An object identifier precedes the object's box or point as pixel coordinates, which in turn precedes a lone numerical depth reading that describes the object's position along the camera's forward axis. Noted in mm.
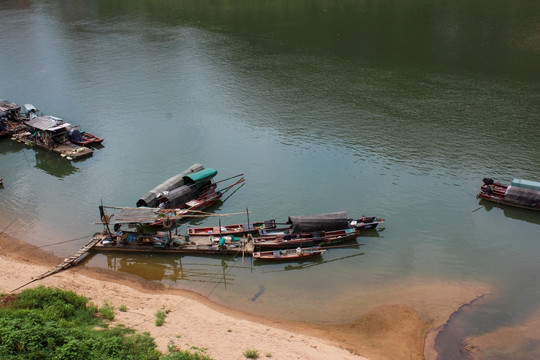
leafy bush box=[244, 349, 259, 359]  21266
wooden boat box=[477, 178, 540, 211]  34656
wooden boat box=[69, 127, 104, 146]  46969
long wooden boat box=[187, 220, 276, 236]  33000
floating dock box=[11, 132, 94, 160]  44969
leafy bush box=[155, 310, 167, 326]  23641
